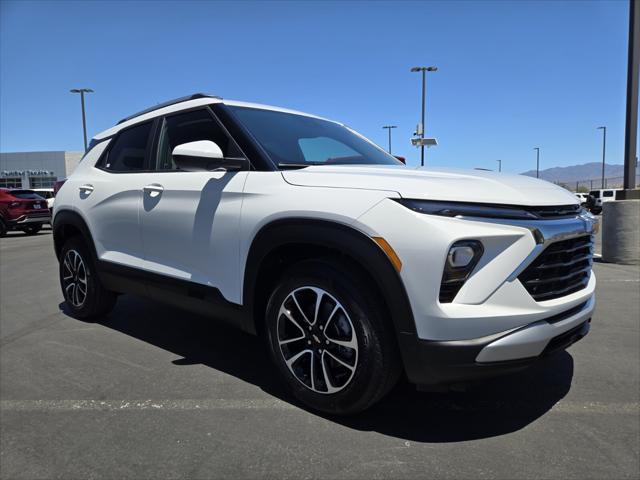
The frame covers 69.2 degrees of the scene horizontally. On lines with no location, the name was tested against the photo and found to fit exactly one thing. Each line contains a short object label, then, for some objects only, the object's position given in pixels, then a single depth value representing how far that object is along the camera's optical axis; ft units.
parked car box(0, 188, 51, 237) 52.11
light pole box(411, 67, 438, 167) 104.78
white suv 6.86
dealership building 205.16
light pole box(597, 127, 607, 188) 219.57
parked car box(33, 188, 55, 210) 74.41
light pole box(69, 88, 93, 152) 114.76
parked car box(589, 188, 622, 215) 99.59
